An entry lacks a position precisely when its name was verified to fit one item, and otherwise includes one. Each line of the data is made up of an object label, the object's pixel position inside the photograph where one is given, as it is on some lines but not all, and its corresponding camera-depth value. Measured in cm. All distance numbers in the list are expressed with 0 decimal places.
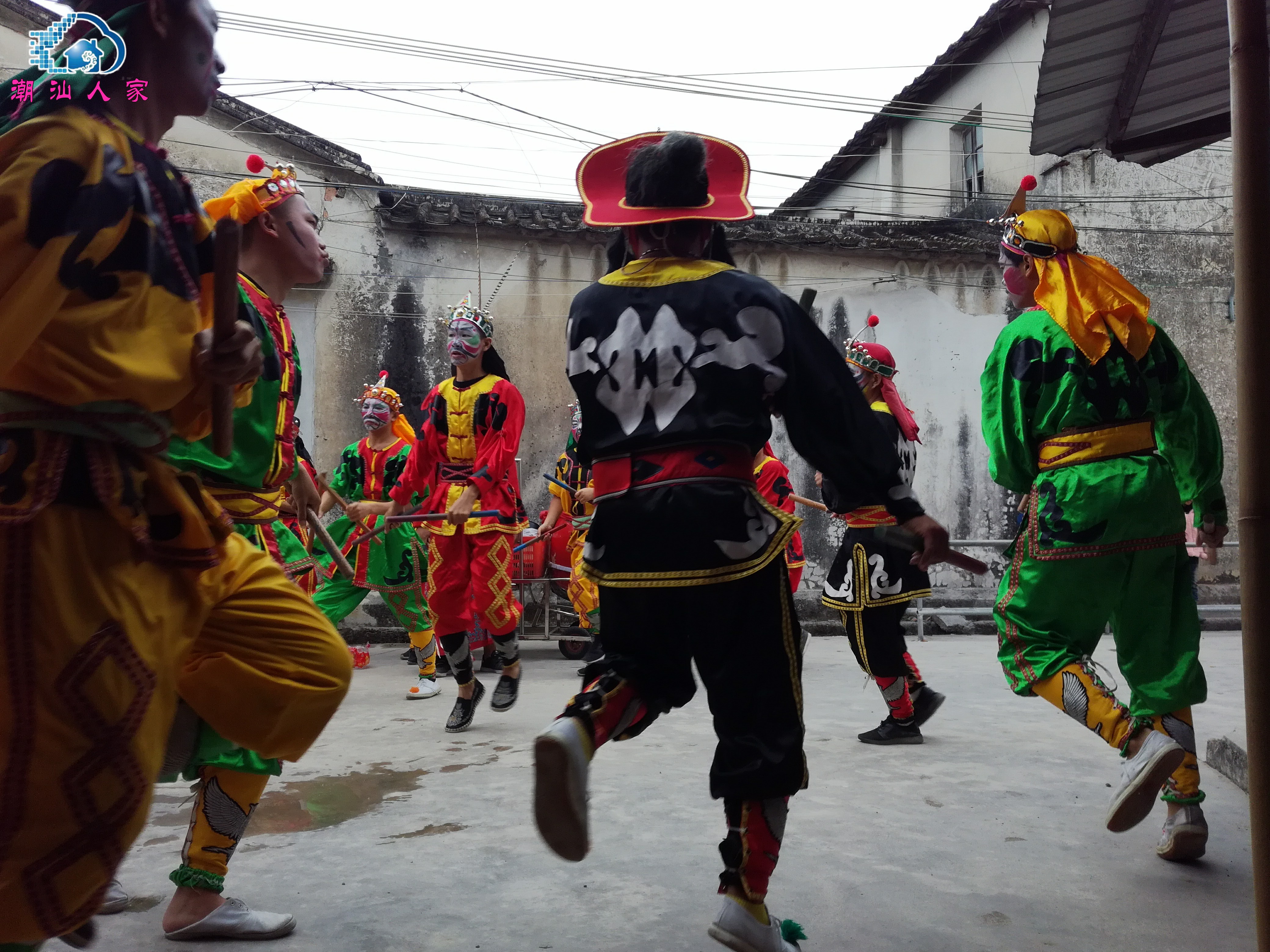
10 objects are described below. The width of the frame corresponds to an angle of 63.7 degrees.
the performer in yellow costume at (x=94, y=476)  148
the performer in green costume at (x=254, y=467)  257
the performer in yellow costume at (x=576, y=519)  823
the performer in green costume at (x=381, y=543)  712
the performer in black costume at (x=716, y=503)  236
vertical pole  158
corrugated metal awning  388
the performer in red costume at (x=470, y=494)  555
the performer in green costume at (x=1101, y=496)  318
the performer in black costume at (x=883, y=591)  500
